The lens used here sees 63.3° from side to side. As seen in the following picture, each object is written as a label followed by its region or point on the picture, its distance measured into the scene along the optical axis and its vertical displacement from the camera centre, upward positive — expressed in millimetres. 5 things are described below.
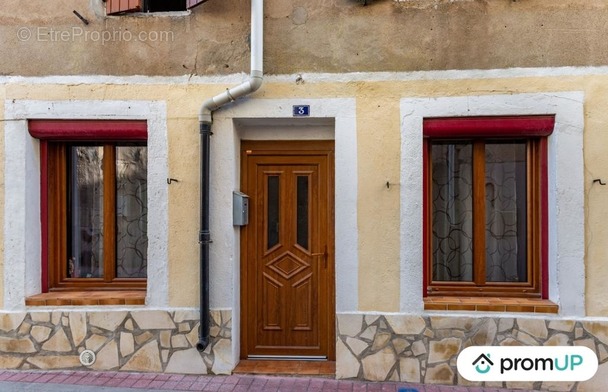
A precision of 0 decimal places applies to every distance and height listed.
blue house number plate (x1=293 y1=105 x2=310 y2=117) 5094 +912
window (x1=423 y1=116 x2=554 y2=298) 5176 -185
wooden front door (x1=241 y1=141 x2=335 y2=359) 5477 -597
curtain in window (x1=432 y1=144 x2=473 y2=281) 5289 -152
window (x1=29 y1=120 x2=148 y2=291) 5504 -173
